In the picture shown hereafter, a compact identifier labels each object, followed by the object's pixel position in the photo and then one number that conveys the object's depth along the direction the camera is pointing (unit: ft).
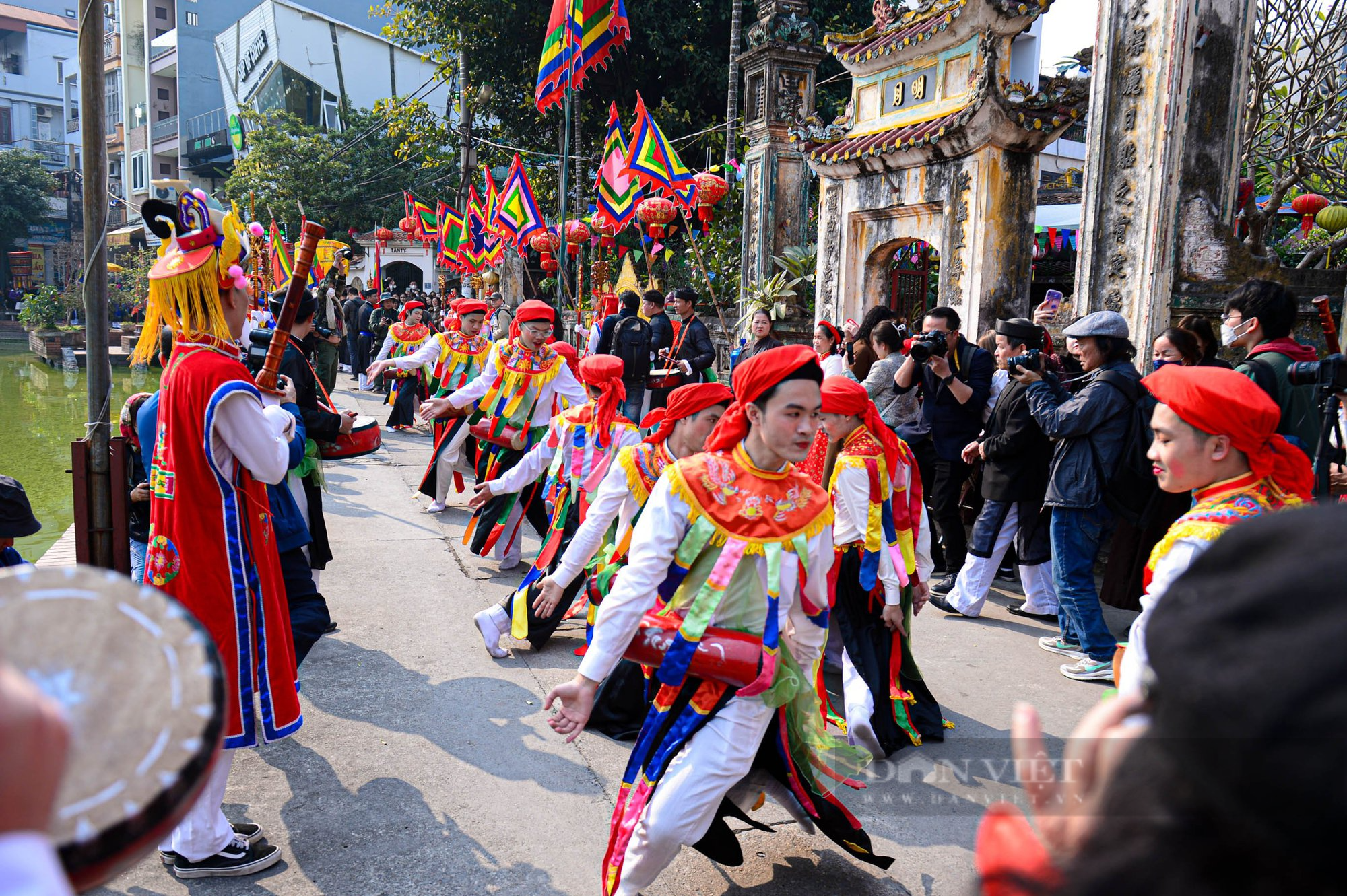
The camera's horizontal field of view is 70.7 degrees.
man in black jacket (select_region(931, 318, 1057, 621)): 18.71
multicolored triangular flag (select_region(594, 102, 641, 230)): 42.52
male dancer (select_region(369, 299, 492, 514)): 27.53
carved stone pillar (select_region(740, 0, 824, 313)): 40.06
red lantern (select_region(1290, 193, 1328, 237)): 34.04
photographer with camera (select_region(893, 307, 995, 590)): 20.45
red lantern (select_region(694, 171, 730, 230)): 41.22
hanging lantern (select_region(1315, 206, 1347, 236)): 34.88
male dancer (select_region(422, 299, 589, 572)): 22.82
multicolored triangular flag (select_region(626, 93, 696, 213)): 41.27
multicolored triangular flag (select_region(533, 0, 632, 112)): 45.75
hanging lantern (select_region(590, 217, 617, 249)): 44.27
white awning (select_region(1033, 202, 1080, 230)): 45.98
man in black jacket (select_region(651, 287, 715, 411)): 31.83
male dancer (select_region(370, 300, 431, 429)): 42.29
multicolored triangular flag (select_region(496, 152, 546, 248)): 49.52
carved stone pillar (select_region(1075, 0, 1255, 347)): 21.29
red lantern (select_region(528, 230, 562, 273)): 50.37
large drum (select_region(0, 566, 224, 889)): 2.23
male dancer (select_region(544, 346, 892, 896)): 8.56
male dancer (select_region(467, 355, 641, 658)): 16.58
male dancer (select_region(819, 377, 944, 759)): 12.94
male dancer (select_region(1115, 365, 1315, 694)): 7.96
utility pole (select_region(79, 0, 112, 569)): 12.13
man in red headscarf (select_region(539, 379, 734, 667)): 12.12
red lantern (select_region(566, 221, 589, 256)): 56.34
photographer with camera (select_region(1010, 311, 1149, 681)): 16.53
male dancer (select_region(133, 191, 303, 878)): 9.87
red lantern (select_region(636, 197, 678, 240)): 40.65
